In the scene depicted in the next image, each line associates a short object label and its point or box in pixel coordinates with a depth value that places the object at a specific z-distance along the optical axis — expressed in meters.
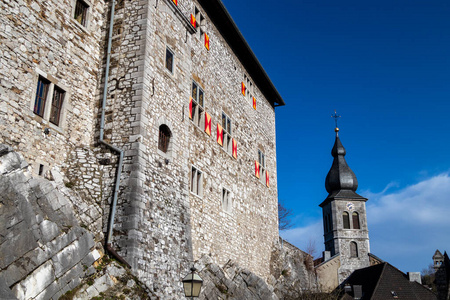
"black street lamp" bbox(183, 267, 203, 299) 9.02
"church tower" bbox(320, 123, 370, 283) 64.38
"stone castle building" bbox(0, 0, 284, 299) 11.28
